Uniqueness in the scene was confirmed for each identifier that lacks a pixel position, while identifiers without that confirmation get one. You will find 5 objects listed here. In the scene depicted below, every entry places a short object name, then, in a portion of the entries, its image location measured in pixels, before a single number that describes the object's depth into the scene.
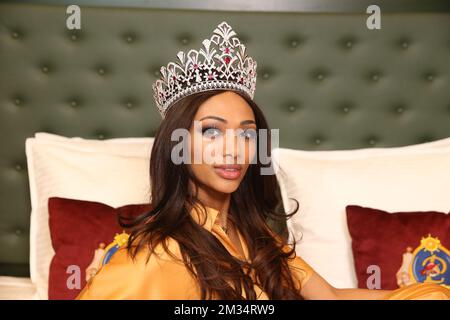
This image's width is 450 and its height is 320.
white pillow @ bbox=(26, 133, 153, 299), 2.15
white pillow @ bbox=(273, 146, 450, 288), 2.08
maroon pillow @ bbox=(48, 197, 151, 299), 1.96
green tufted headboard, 2.48
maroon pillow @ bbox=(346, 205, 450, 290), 1.92
